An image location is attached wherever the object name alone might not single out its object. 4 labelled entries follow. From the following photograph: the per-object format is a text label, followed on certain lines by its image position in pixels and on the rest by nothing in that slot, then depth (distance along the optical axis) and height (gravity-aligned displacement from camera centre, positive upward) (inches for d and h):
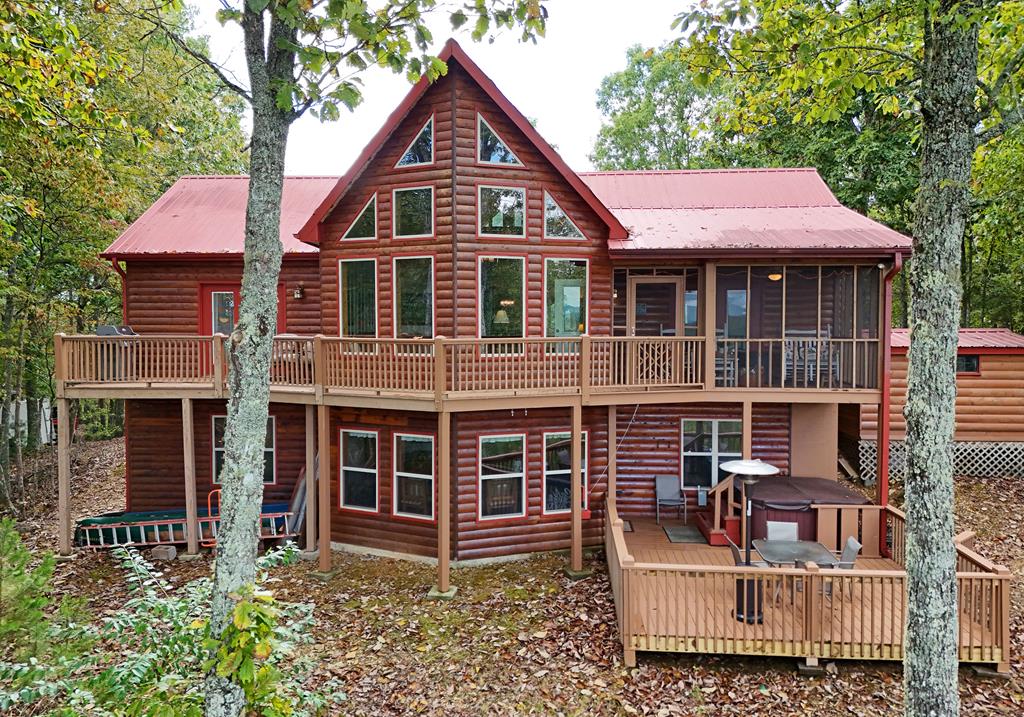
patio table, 323.6 -122.8
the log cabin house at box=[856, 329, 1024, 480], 594.9 -78.1
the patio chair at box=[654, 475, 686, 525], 489.7 -130.5
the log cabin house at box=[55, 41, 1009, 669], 421.1 -7.7
